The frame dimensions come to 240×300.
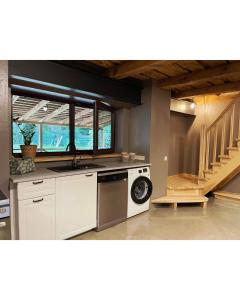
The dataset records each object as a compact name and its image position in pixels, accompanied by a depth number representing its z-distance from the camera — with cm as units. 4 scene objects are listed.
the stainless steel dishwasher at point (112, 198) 268
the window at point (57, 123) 265
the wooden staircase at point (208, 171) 385
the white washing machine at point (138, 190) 313
